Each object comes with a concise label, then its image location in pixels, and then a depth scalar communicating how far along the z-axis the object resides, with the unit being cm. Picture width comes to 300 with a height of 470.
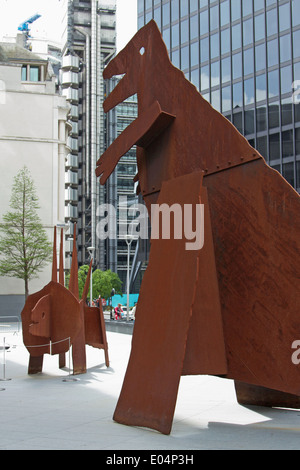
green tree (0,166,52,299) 4012
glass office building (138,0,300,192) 4044
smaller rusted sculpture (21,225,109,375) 1255
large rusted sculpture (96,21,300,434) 666
